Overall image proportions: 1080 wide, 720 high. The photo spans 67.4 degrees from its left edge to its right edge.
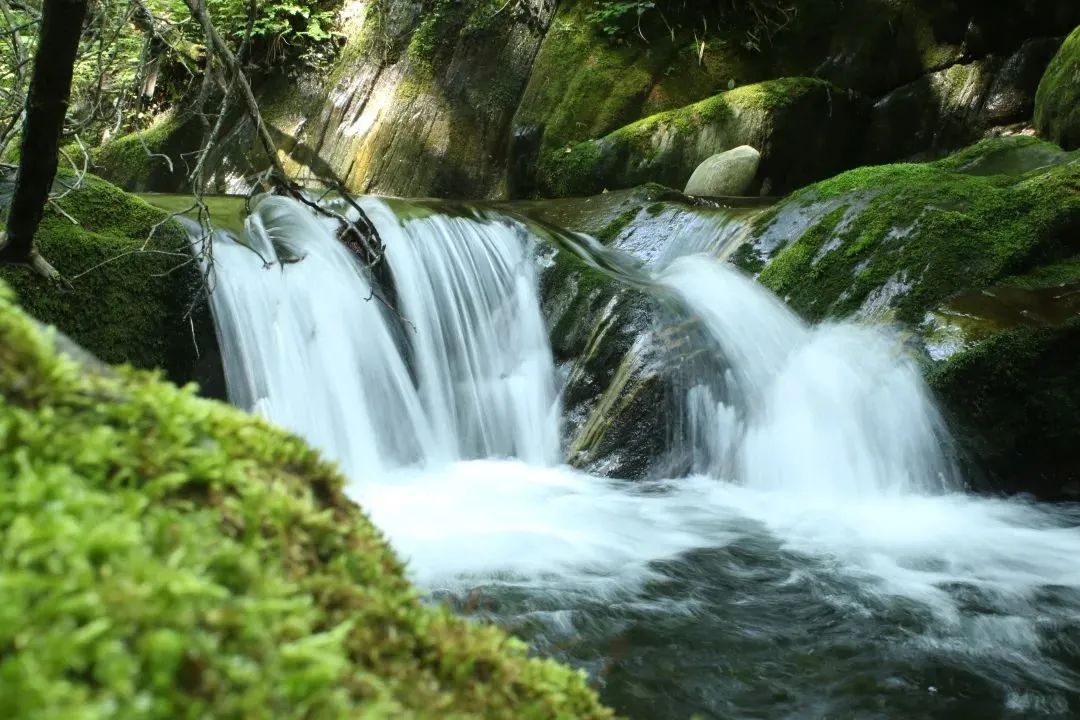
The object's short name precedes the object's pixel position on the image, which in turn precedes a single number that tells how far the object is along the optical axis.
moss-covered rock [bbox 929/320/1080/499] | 5.67
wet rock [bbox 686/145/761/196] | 10.85
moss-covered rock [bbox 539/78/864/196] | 11.27
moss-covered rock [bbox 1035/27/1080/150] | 8.59
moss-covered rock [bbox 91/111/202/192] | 14.51
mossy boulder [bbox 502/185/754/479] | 6.38
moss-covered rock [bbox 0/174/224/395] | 5.11
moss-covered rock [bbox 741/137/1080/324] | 6.53
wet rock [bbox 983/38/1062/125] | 12.13
